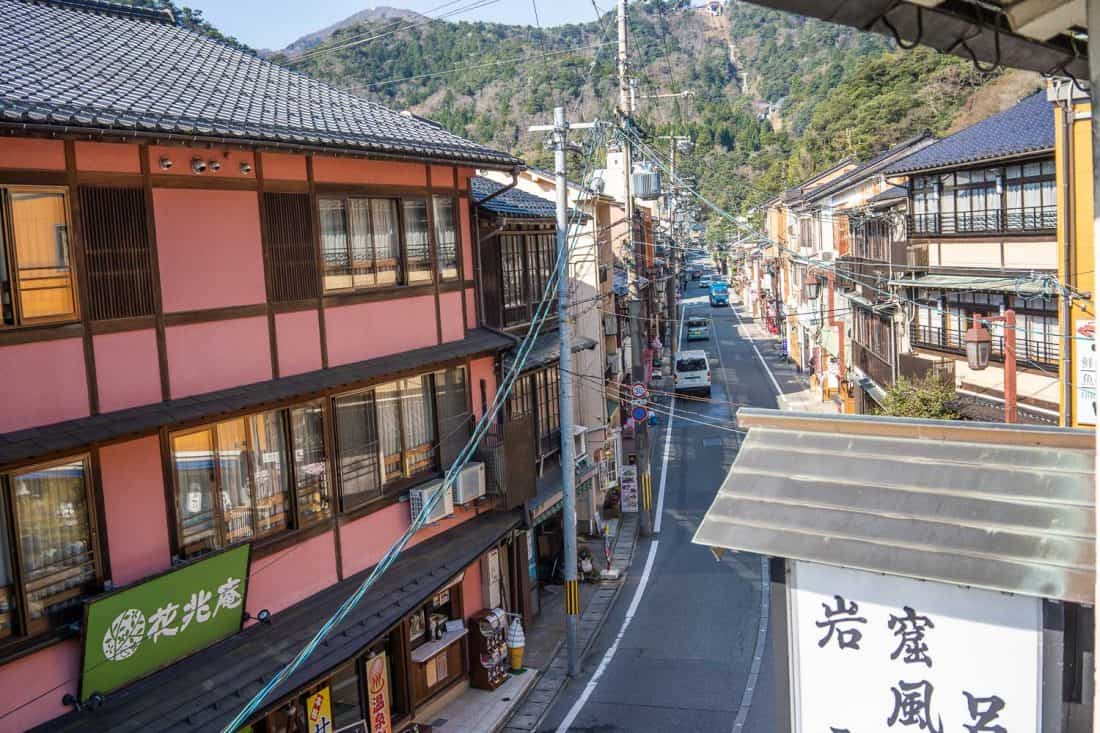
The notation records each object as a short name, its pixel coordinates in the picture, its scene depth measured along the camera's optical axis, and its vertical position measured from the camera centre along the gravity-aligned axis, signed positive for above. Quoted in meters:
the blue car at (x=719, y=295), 113.75 -3.46
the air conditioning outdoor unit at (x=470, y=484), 18.38 -3.94
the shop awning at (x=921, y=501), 6.54 -1.85
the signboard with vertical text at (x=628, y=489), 32.28 -7.38
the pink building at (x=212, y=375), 10.52 -1.12
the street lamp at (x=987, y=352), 18.19 -1.94
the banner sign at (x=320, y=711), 14.10 -6.26
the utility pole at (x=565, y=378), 20.98 -2.25
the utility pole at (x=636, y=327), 31.09 -2.40
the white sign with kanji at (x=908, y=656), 6.53 -2.88
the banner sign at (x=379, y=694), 15.88 -6.85
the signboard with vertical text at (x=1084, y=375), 20.36 -2.84
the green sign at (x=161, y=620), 10.65 -3.83
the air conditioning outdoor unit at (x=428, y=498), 16.91 -3.97
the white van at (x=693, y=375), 52.62 -5.89
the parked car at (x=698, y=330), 75.69 -4.99
